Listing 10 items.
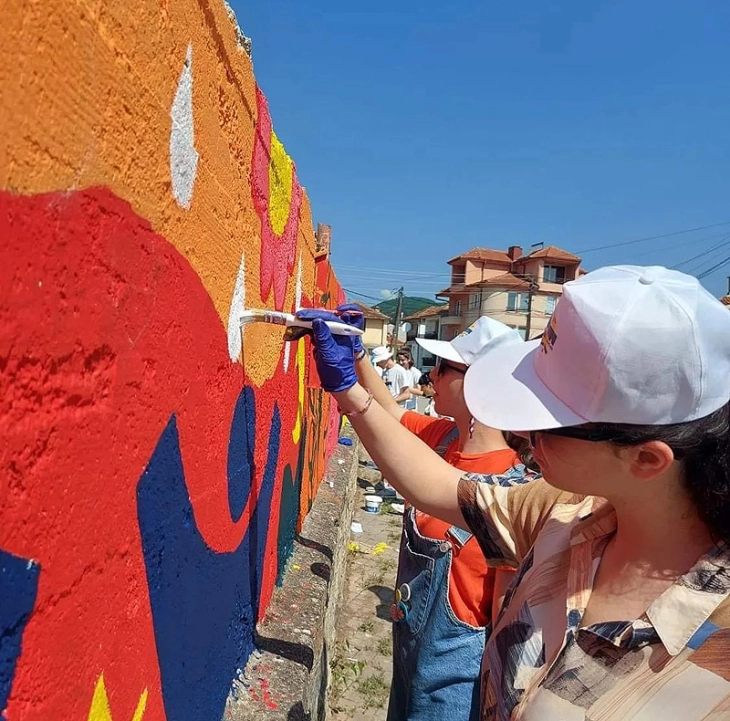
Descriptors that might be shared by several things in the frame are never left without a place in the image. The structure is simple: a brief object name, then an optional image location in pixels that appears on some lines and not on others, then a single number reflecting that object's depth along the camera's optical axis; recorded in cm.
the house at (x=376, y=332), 4300
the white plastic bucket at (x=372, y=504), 773
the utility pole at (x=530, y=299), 2858
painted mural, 80
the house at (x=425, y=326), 4984
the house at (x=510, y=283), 3928
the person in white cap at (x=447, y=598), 209
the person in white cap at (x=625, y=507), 108
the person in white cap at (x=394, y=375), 1086
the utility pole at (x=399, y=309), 3429
